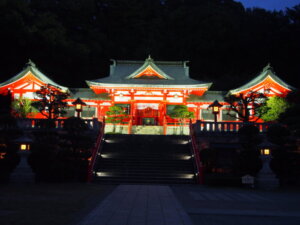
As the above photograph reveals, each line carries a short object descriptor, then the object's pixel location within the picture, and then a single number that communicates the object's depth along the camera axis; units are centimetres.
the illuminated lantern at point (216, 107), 2109
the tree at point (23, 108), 2539
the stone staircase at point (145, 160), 1549
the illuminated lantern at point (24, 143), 1523
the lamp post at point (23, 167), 1468
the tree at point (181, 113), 2421
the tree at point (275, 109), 2512
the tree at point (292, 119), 1494
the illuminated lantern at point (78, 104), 2089
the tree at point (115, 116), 2411
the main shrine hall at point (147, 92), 2681
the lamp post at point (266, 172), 1455
